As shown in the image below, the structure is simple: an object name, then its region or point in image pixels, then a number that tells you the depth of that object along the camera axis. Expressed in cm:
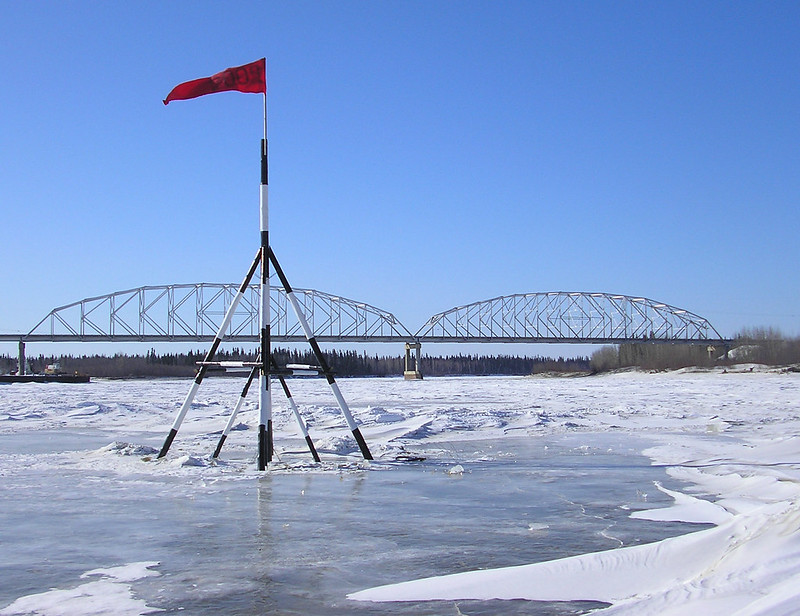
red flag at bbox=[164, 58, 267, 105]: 1123
